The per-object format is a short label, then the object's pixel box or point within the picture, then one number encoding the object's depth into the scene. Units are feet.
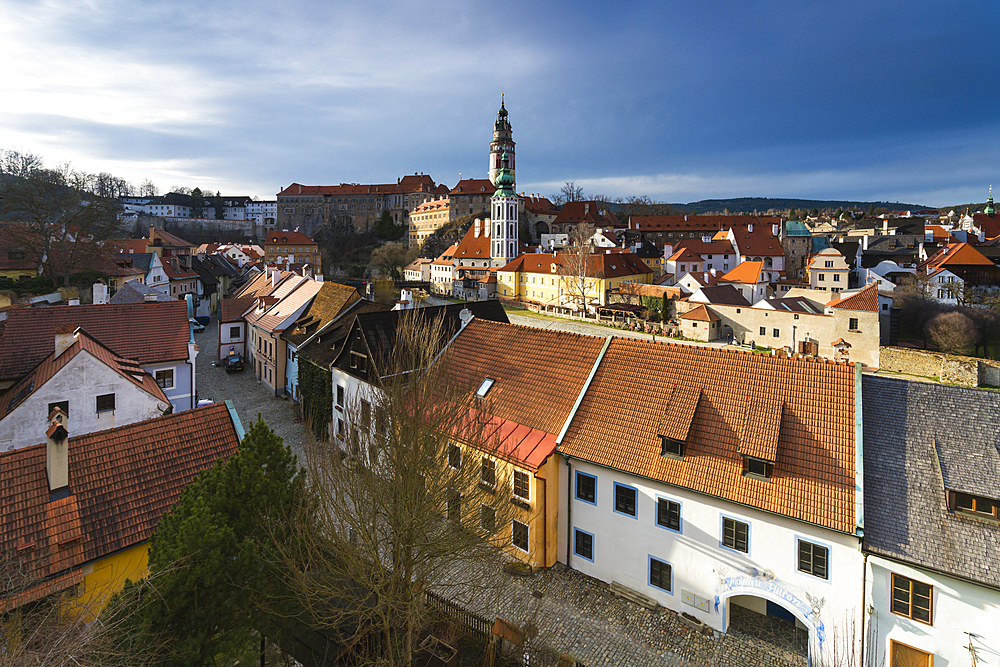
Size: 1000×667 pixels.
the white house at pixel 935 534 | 30.22
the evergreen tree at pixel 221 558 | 23.31
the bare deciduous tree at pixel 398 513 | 28.81
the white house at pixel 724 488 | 34.83
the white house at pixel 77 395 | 48.62
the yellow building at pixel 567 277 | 208.85
